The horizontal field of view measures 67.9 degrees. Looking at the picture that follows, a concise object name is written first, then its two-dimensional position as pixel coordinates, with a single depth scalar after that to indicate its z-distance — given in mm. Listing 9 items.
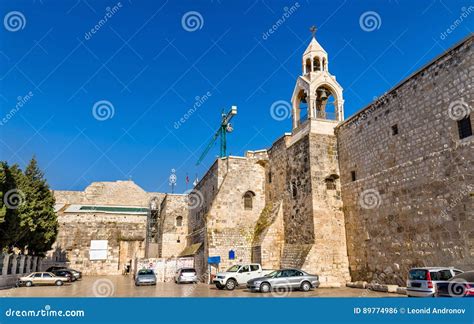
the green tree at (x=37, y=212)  23078
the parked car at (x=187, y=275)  22547
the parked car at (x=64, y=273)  25453
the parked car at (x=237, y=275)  17656
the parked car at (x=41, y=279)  21605
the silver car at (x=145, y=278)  21945
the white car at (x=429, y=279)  10520
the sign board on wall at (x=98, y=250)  36219
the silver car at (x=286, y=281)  15234
